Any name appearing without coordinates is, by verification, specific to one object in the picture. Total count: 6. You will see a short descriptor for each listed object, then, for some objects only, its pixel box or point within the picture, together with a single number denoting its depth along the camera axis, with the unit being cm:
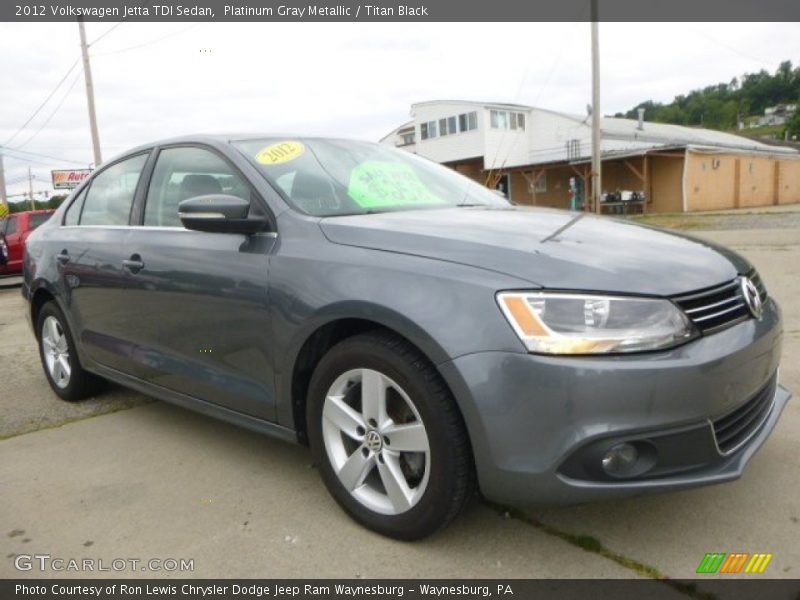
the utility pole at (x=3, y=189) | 3361
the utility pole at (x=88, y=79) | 1912
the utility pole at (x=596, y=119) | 1631
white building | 2881
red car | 1266
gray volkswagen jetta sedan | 193
